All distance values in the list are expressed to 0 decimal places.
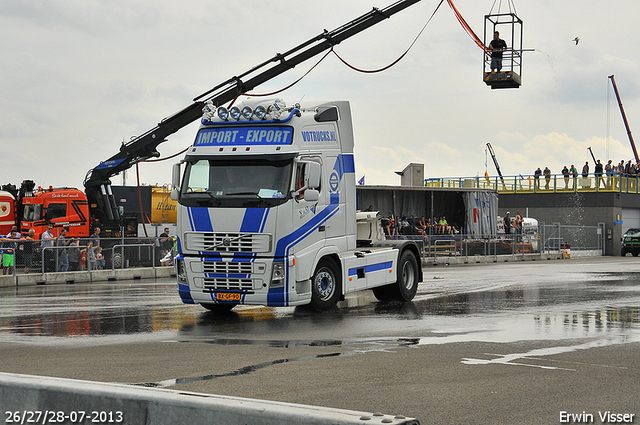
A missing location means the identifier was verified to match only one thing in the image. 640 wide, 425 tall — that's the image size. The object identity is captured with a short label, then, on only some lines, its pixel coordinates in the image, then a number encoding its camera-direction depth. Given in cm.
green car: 4325
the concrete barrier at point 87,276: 2214
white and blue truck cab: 1212
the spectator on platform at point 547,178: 5109
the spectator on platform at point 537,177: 5175
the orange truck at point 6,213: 3105
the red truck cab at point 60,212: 3020
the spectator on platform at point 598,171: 4856
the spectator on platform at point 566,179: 5003
